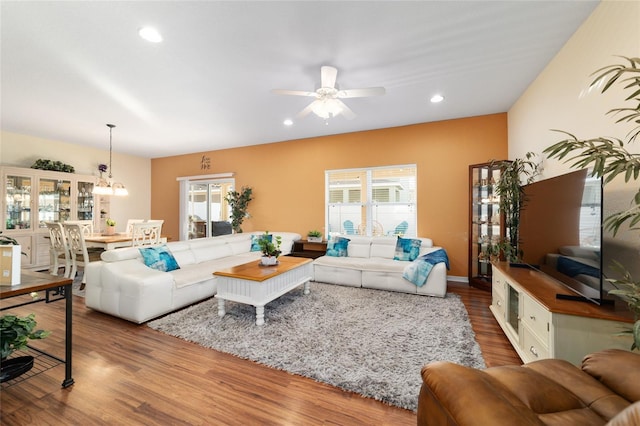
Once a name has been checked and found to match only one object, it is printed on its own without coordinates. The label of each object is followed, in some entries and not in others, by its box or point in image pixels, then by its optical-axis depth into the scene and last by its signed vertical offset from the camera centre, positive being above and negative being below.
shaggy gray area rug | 1.91 -1.18
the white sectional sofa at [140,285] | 2.76 -0.83
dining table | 4.02 -0.43
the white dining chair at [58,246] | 3.99 -0.53
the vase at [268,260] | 3.29 -0.60
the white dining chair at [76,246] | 3.83 -0.50
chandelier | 4.52 +0.47
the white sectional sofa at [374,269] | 3.58 -0.84
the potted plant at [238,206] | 6.01 +0.19
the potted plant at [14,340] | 1.57 -0.80
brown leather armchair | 0.75 -0.71
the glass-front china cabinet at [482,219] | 3.91 -0.07
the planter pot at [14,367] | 1.58 -0.99
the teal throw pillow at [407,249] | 4.14 -0.57
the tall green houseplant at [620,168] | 0.98 +0.19
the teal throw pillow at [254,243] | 5.08 -0.58
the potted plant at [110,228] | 4.73 -0.27
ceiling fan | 2.57 +1.25
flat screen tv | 1.66 -0.14
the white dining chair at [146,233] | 4.23 -0.34
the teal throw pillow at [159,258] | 3.29 -0.58
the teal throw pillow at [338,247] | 4.63 -0.60
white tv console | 1.53 -0.71
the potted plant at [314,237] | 5.10 -0.46
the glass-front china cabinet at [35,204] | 4.77 +0.18
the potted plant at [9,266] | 1.57 -0.32
